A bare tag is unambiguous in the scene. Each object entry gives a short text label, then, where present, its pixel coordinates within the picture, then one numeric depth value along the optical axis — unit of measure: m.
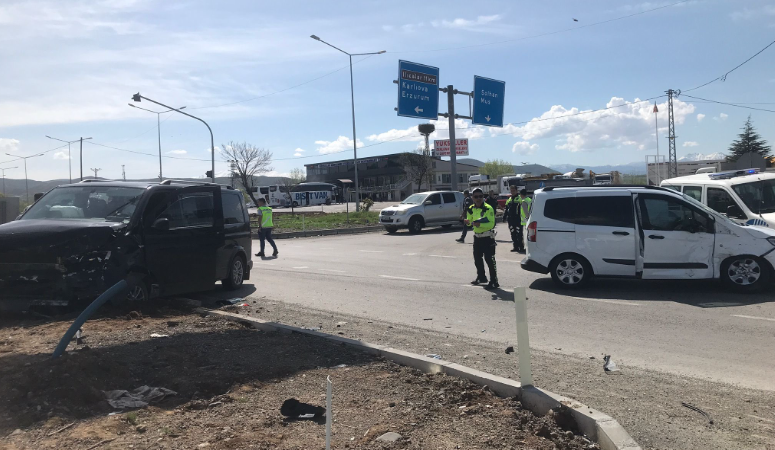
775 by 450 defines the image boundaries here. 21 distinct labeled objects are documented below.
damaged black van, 7.51
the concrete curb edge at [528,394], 3.96
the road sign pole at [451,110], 27.47
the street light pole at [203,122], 32.19
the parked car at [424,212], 26.45
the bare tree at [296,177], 115.04
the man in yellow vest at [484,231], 11.05
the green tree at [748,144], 66.44
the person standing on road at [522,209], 16.38
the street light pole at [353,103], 36.65
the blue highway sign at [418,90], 25.42
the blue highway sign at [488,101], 28.34
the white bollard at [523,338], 4.80
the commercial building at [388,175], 95.81
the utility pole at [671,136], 43.22
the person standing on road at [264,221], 18.12
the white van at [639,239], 9.86
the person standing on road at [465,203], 20.98
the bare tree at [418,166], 90.12
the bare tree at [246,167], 76.88
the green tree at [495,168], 142.75
